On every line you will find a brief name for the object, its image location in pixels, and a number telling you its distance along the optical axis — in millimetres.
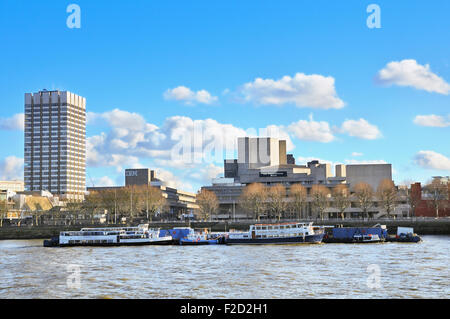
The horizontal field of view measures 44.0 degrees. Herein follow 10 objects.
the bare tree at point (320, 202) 191250
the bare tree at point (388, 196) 188738
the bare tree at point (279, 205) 194475
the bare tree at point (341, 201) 192750
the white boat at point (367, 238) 122625
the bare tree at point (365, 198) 190250
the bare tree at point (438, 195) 184875
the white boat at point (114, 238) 130625
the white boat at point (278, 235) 120438
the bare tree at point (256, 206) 195250
